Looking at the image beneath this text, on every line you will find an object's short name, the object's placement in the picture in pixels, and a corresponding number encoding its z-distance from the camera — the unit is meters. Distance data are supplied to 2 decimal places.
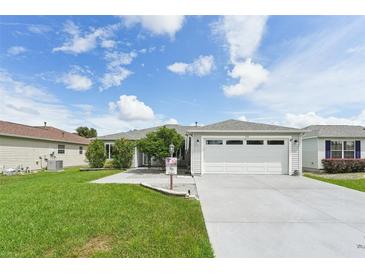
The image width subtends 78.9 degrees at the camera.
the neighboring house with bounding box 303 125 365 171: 15.82
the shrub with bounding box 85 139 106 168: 17.11
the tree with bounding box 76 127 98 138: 49.44
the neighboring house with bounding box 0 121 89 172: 14.88
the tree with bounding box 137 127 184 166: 14.18
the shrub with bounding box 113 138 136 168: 17.05
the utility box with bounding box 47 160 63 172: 17.05
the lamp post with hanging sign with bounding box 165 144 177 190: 8.52
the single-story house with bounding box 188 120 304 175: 13.56
